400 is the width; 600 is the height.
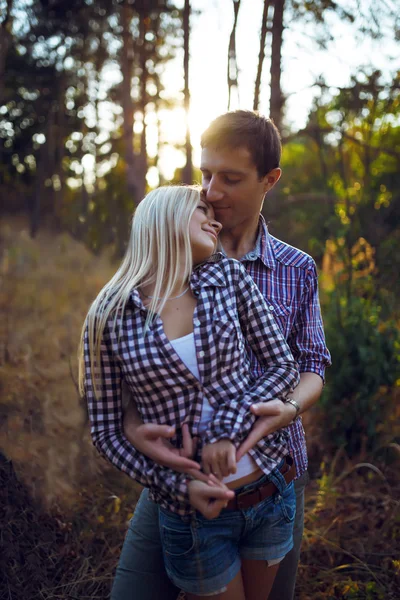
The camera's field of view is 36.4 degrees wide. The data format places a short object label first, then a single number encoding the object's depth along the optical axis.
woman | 1.77
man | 2.12
